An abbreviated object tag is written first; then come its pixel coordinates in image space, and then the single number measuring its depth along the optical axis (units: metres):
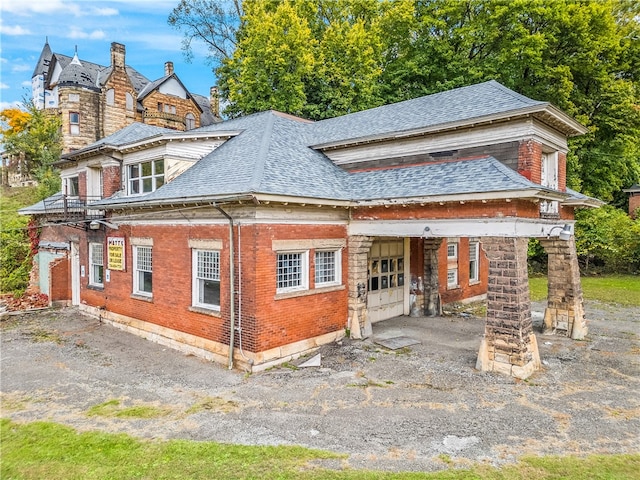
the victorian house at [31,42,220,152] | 36.00
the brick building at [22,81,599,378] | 9.61
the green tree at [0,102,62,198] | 33.19
